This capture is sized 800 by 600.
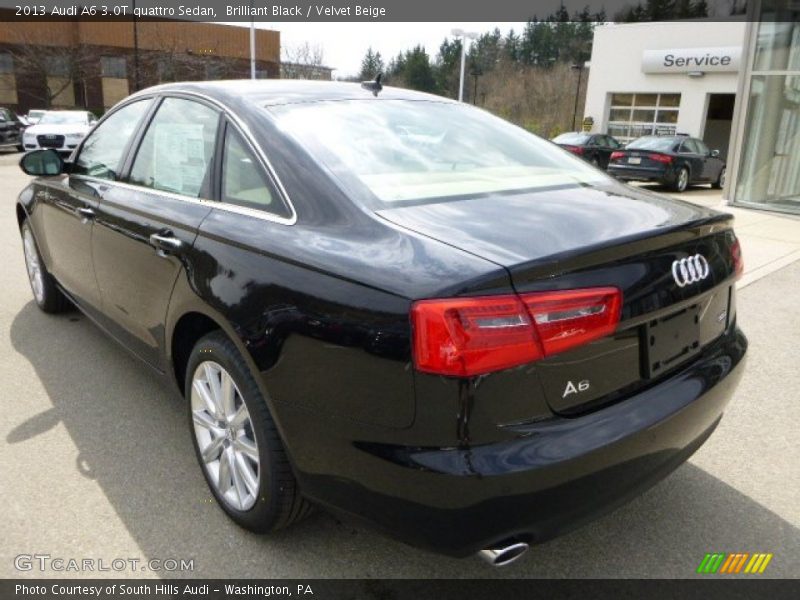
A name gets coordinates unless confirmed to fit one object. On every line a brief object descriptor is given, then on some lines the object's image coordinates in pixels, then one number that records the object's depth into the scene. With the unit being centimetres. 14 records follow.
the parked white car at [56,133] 1911
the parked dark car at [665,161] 1636
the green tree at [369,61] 7694
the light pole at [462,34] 3373
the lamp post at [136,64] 3291
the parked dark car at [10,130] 2352
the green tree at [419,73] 7562
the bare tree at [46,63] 4394
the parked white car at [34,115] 2385
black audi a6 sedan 172
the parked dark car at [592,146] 2073
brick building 4300
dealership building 2752
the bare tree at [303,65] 4109
